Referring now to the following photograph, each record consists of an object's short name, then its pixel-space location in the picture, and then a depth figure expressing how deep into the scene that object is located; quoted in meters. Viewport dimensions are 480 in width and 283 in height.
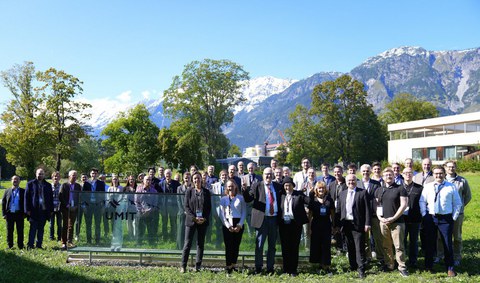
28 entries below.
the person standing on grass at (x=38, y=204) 10.00
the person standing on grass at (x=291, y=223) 7.91
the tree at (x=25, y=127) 32.97
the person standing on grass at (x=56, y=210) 11.01
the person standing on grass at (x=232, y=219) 8.02
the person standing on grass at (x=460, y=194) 8.22
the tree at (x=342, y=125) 56.38
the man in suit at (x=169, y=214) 8.64
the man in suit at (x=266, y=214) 8.05
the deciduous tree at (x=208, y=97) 47.47
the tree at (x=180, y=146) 40.22
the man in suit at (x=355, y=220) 7.75
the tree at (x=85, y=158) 50.16
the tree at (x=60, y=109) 33.38
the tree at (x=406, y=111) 68.88
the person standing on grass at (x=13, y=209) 10.06
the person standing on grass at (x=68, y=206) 10.11
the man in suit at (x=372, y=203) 8.21
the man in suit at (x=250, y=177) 10.70
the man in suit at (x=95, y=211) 8.72
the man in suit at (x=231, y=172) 9.59
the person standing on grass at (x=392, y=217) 7.70
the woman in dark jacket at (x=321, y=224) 8.09
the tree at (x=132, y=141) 38.31
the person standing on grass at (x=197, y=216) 8.08
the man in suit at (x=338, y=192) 8.43
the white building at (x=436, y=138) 48.12
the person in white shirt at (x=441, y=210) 7.77
